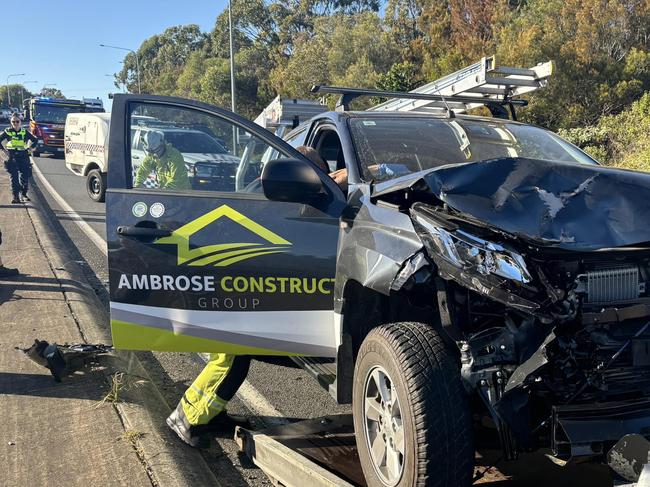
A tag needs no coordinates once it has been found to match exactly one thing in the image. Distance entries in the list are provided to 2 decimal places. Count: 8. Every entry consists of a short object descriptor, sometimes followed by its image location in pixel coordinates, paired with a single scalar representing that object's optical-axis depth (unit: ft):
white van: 51.93
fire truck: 86.69
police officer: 44.98
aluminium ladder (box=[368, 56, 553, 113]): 17.21
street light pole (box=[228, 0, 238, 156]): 87.81
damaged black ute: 7.33
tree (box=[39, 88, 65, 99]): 364.30
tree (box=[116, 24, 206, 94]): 240.94
